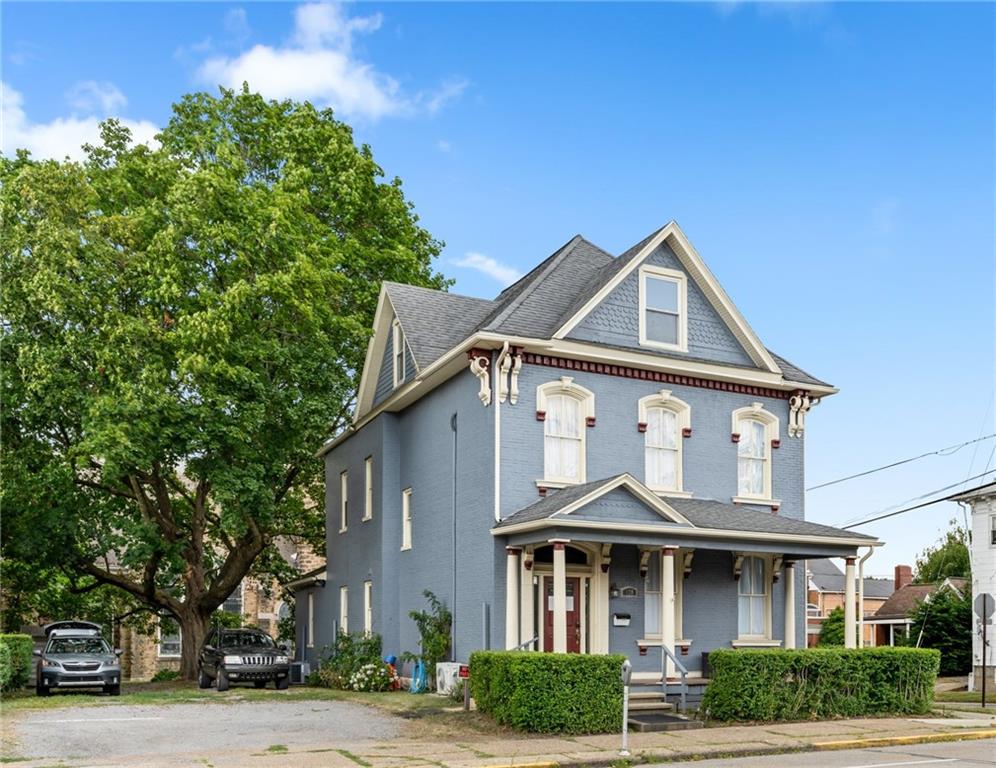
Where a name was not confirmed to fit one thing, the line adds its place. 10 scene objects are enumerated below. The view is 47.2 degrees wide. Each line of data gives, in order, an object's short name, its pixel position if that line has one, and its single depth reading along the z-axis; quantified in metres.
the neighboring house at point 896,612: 60.06
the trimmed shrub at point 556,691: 17.53
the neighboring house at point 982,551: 38.00
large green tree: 28.84
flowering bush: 26.09
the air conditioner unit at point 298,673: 31.70
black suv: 27.34
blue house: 22.44
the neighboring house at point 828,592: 77.81
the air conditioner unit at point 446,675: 23.30
